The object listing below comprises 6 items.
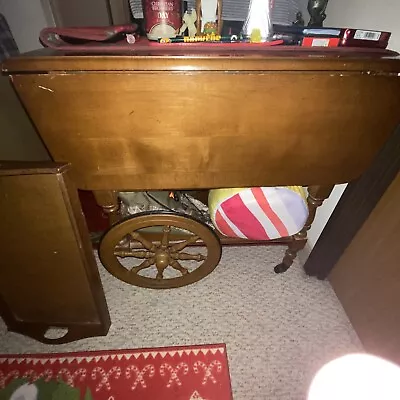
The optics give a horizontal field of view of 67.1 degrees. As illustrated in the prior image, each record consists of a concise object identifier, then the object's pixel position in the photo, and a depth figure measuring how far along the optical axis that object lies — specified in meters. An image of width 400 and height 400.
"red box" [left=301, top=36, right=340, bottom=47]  0.77
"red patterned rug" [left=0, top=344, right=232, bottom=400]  0.97
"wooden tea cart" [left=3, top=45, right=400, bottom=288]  0.65
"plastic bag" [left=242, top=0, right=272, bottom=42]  0.88
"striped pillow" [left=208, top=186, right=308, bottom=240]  0.95
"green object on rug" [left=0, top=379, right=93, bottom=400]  0.95
